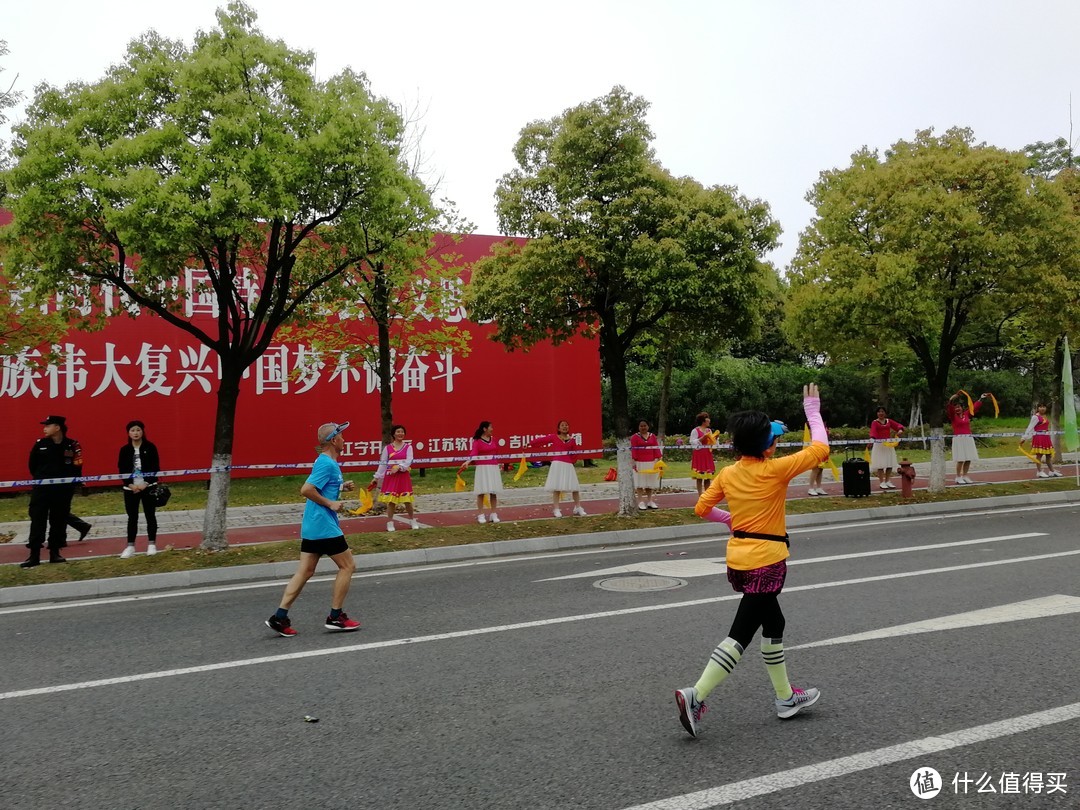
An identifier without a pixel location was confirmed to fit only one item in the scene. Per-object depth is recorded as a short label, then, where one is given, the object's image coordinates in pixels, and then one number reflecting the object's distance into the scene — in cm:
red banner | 2002
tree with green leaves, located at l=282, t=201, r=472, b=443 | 1227
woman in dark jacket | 1119
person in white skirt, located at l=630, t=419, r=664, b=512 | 1596
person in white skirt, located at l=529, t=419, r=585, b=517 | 1469
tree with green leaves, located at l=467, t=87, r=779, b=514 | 1343
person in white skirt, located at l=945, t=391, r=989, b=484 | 1914
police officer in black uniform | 1084
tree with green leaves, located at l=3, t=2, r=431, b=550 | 1021
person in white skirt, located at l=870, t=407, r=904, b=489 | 1801
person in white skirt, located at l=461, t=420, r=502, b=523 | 1412
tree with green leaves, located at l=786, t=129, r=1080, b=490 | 1630
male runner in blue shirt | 710
